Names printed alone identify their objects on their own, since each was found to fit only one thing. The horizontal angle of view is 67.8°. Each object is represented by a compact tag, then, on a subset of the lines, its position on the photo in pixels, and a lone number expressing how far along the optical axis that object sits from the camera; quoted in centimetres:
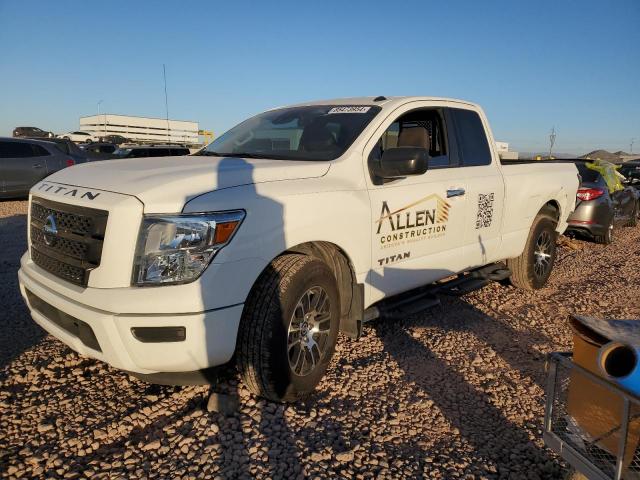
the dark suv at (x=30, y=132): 3141
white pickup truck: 237
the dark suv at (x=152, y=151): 1453
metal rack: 162
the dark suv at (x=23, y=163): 1120
